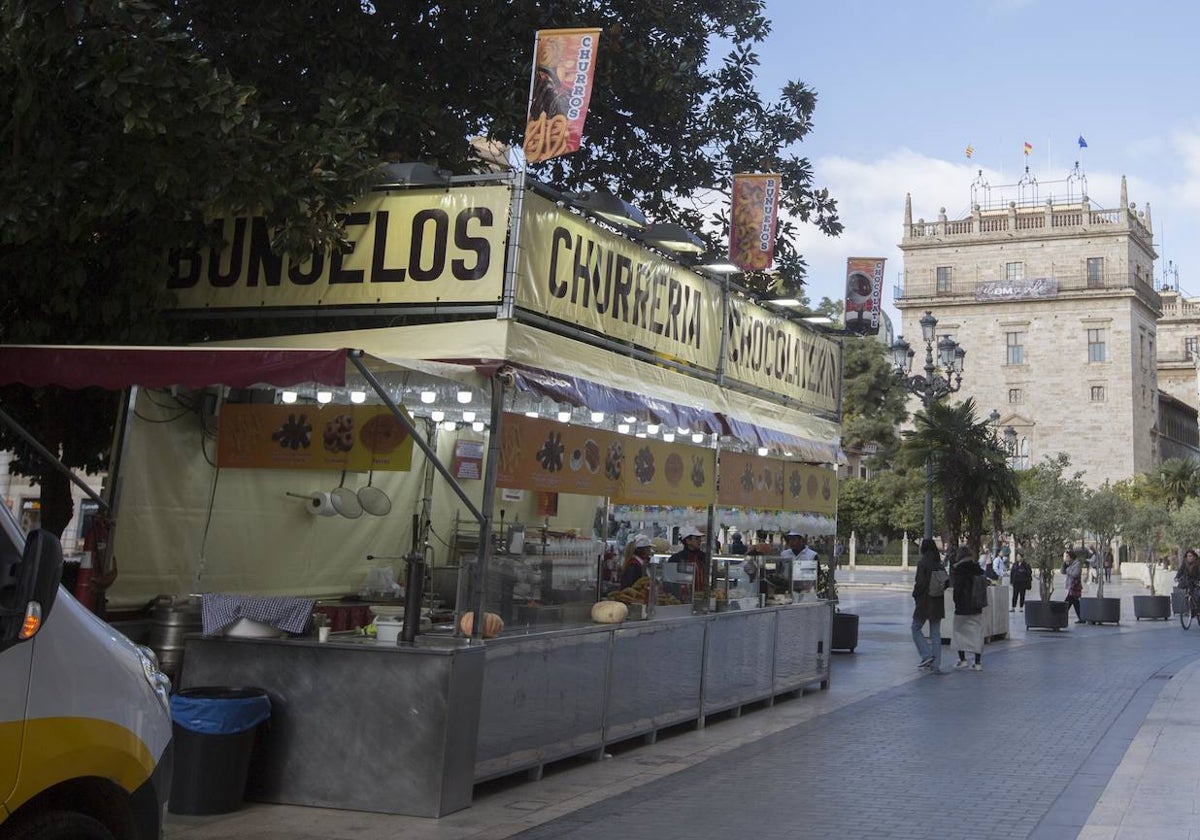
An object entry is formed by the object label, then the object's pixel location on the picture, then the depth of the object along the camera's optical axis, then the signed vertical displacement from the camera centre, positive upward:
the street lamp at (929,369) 25.23 +4.43
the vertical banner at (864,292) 17.55 +4.06
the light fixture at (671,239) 10.85 +2.82
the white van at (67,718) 3.85 -0.60
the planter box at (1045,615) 26.58 -0.35
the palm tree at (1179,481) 71.62 +7.05
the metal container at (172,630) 9.09 -0.65
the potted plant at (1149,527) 42.41 +2.61
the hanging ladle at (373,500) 12.10 +0.49
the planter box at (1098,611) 29.00 -0.21
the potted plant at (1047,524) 29.11 +1.68
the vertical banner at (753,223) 13.08 +3.61
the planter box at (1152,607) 31.44 -0.03
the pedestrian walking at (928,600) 17.17 -0.13
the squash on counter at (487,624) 8.41 -0.43
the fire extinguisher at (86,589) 9.10 -0.40
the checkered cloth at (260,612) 8.30 -0.44
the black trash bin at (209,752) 7.44 -1.22
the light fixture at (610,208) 9.67 +2.76
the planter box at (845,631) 19.67 -0.72
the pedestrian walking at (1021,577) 34.53 +0.52
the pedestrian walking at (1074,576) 30.66 +0.58
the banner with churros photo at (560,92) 9.66 +3.55
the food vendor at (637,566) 11.75 +0.04
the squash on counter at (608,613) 10.16 -0.35
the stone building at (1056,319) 78.06 +17.26
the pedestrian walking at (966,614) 17.66 -0.29
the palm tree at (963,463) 24.81 +2.50
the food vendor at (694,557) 12.38 +0.17
